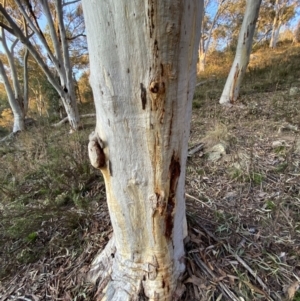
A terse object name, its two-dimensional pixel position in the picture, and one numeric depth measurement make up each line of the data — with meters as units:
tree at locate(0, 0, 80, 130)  4.03
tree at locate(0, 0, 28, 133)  6.24
